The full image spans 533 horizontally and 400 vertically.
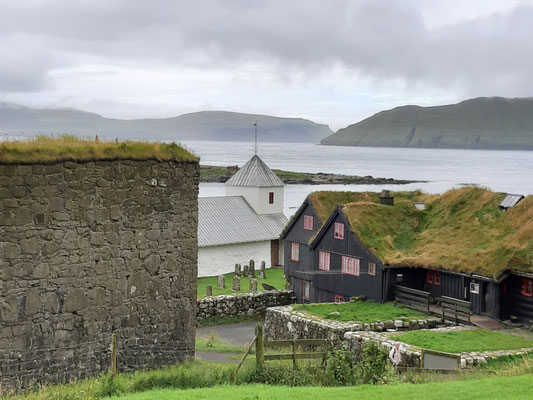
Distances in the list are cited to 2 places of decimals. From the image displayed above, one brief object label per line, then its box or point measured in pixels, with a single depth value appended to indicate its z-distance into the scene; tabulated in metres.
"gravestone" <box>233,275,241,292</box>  39.62
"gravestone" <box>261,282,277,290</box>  39.00
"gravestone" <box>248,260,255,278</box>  46.12
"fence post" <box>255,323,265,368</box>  14.75
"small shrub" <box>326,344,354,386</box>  14.66
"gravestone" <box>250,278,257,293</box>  38.28
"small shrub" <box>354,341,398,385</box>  14.74
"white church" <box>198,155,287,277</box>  46.84
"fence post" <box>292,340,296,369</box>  15.04
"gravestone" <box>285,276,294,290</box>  39.94
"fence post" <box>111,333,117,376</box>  14.30
